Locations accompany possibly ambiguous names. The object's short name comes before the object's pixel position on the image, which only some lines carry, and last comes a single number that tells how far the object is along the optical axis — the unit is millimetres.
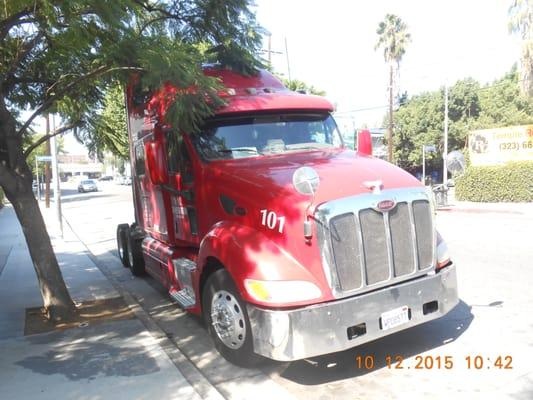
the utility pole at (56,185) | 15744
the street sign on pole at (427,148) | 34756
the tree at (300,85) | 18156
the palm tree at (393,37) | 43953
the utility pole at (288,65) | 22722
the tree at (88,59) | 4422
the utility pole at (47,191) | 29603
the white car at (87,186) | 54594
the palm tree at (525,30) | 21828
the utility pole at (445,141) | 33484
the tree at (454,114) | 41188
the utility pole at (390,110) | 31344
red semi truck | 3908
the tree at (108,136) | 7758
